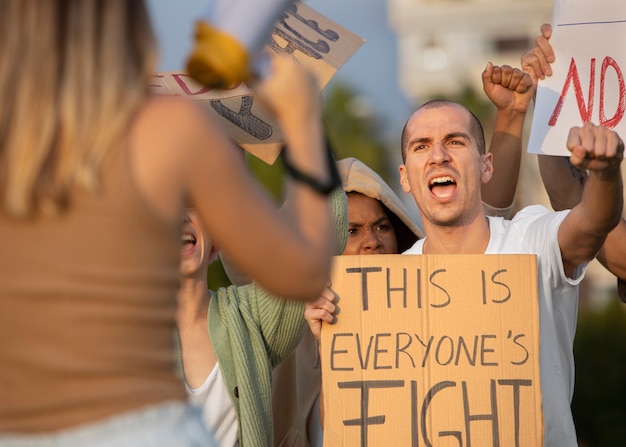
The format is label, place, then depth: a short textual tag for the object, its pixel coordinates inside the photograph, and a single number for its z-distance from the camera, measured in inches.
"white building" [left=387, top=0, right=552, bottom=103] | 2568.9
